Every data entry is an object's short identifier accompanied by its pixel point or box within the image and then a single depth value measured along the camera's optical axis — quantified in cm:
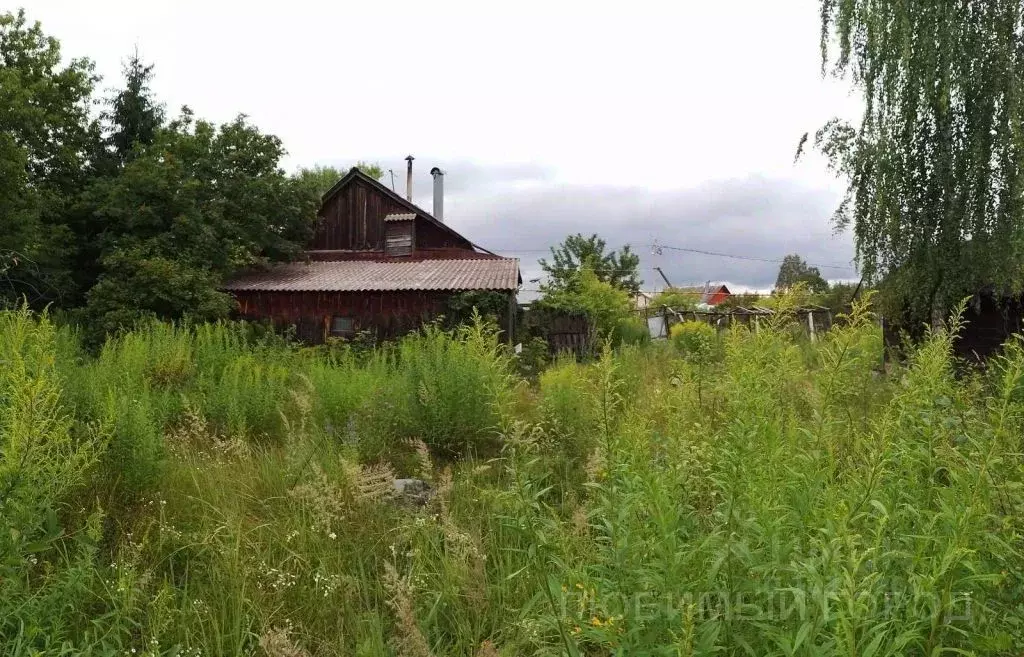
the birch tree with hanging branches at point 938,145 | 880
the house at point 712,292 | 3718
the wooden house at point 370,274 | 1809
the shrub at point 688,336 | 758
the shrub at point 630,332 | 1833
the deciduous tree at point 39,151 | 1455
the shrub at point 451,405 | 492
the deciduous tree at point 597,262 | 3412
